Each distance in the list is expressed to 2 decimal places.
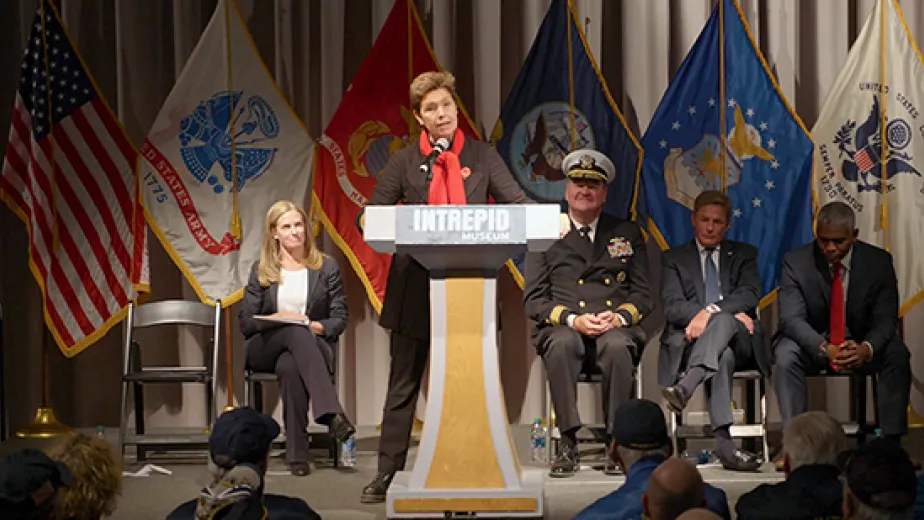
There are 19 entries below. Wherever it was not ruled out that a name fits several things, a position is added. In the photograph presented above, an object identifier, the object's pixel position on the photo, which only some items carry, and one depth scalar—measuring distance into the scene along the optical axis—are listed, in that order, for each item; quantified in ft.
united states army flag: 43.62
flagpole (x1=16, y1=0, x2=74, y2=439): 42.52
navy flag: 43.47
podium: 27.17
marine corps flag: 43.83
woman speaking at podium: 31.09
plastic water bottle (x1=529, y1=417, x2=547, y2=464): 38.68
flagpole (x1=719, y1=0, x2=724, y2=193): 43.19
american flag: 42.70
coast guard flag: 42.80
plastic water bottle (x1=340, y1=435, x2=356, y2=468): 37.86
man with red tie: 37.04
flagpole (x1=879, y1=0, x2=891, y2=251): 42.75
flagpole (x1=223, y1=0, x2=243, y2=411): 43.45
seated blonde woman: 37.60
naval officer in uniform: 37.06
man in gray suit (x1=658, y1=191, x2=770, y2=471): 36.19
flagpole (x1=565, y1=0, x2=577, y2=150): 43.42
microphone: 29.86
